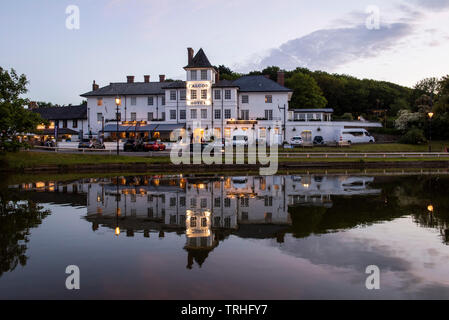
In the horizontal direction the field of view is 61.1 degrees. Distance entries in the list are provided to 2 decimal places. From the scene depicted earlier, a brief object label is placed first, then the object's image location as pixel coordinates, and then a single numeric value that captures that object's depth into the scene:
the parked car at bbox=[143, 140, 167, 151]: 47.47
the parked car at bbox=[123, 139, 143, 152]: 48.62
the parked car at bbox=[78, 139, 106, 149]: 49.46
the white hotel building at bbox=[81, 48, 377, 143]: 58.53
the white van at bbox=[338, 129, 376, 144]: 57.19
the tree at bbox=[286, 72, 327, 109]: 83.00
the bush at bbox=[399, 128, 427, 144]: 56.94
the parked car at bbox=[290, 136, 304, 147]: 52.99
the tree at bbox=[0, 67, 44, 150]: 34.91
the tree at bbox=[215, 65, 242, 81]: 95.89
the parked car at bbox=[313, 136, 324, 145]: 57.36
